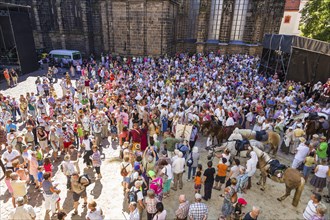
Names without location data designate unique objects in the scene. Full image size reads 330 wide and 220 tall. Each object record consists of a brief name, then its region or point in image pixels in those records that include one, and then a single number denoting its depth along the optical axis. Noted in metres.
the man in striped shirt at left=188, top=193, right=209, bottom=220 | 5.34
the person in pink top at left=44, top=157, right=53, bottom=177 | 7.09
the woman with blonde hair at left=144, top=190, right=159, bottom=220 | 5.68
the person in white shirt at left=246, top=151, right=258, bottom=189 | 7.23
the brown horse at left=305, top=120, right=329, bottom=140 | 10.49
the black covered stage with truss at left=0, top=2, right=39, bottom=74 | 22.19
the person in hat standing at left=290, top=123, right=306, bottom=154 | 9.45
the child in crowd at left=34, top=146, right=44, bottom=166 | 7.75
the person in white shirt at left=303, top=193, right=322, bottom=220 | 5.64
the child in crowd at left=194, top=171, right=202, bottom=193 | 6.91
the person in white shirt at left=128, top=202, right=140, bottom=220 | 5.24
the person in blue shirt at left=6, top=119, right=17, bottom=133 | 9.55
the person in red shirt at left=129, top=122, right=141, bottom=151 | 9.09
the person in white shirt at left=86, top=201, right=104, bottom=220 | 5.27
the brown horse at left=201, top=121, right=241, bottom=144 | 10.10
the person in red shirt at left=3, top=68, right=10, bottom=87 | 18.67
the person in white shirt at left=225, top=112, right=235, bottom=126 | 10.27
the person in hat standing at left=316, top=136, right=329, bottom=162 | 7.93
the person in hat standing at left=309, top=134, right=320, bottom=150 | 8.54
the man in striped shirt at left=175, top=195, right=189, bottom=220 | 5.61
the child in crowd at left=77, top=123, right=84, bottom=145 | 9.93
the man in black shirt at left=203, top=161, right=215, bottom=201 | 6.87
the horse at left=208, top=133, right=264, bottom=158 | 8.71
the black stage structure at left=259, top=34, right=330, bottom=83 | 17.03
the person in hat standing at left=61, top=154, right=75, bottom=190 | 7.00
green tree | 20.81
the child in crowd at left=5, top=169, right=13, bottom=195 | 6.55
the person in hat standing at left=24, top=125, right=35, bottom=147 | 8.84
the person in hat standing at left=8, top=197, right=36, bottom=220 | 5.26
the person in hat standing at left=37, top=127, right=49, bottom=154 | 9.00
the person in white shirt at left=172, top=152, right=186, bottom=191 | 7.21
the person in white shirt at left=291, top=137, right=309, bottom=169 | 8.16
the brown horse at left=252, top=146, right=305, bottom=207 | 6.89
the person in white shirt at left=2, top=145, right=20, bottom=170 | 7.46
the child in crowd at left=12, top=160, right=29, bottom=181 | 6.74
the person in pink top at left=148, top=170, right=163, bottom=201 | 6.16
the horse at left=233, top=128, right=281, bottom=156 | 9.36
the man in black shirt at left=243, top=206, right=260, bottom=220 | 5.08
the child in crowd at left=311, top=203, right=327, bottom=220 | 5.39
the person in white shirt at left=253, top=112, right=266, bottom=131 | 10.36
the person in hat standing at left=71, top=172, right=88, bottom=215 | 6.21
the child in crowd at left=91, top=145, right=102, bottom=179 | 7.79
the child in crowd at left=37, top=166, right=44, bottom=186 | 7.09
